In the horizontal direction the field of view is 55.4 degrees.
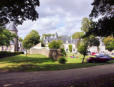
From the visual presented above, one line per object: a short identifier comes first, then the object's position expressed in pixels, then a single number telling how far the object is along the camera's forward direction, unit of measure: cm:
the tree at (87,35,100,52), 4061
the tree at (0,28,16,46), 2789
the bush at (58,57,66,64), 1658
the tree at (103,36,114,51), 3419
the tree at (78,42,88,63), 1840
